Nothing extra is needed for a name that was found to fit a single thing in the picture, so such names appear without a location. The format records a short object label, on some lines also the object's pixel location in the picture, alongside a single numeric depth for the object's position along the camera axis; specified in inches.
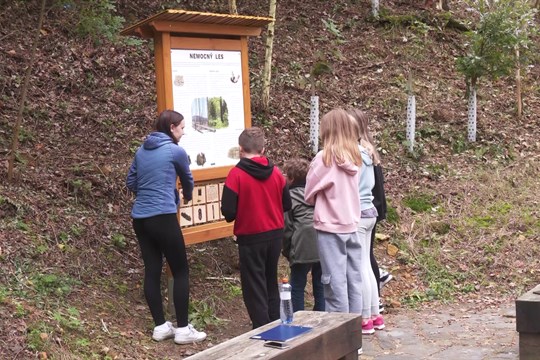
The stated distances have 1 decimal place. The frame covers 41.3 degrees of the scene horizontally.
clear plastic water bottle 182.9
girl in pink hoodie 236.7
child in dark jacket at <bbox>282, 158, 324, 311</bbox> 252.7
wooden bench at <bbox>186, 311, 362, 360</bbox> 154.3
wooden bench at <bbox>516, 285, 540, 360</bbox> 205.2
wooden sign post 261.3
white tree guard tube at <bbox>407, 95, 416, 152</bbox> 456.8
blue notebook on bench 164.9
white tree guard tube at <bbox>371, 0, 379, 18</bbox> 619.6
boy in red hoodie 233.5
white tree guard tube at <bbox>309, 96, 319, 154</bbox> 419.8
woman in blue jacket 238.8
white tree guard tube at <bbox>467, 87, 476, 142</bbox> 481.4
